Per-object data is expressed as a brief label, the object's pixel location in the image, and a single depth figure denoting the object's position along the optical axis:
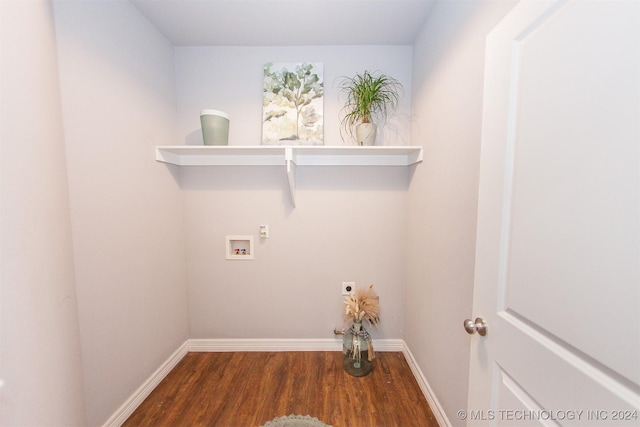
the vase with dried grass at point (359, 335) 1.67
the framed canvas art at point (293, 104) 1.79
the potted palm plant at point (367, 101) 1.64
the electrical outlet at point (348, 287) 1.89
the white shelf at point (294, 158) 1.72
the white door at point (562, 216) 0.43
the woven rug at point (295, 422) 1.30
